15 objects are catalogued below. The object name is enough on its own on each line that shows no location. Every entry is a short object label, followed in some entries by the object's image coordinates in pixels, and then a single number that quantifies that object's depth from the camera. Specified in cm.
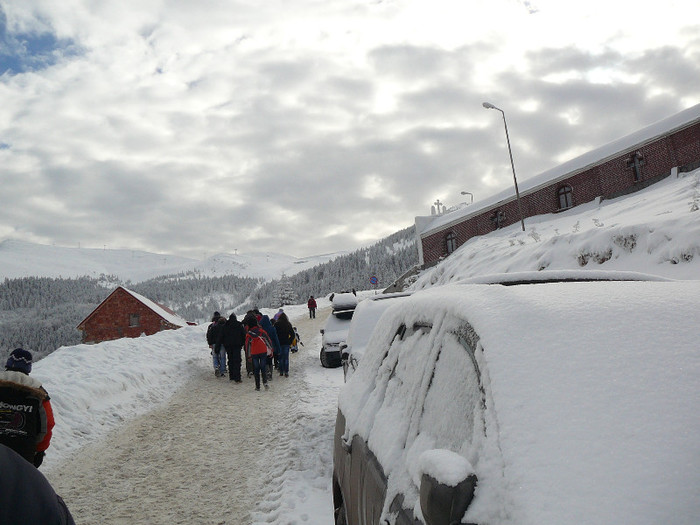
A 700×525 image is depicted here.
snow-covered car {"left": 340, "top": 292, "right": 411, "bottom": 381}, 772
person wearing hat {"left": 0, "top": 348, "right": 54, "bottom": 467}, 371
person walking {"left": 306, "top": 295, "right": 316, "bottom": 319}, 3587
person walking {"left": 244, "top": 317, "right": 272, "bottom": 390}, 1123
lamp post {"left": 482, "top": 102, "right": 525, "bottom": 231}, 2297
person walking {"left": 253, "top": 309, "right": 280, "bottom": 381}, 1329
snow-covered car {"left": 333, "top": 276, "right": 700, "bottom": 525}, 127
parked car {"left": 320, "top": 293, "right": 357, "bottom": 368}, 1377
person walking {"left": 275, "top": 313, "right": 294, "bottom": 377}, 1331
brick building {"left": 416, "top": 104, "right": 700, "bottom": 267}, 2645
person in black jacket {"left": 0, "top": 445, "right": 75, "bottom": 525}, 126
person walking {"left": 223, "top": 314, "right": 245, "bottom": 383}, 1286
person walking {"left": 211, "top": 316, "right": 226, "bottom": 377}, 1353
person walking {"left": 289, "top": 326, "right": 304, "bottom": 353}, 1817
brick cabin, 5434
